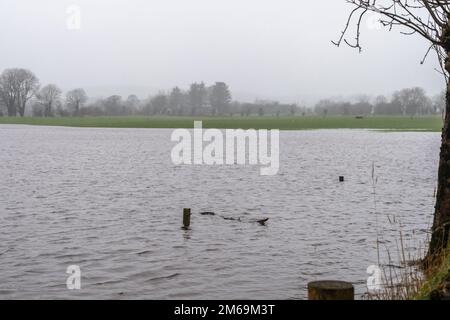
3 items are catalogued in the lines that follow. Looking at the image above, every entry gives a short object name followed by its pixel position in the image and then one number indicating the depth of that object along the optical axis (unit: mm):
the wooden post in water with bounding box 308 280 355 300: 6754
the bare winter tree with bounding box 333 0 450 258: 10531
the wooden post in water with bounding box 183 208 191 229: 18172
